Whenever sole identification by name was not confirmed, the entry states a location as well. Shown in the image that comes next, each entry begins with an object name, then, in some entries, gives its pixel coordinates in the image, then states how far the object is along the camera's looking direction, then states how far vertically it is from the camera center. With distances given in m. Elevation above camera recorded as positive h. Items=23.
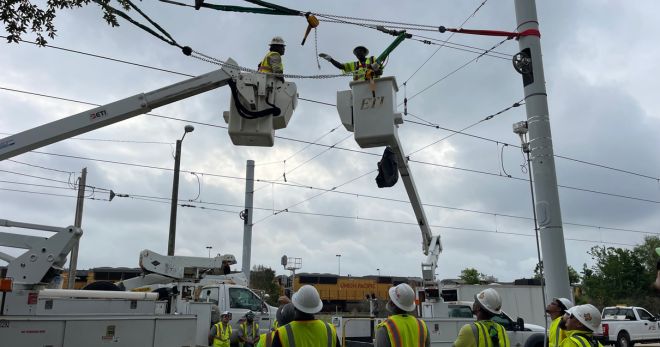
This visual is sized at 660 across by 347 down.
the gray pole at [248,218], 21.19 +3.51
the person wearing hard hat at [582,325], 4.15 -0.15
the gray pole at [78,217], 22.09 +3.82
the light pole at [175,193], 21.72 +4.68
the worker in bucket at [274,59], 7.75 +3.55
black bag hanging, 9.68 +2.43
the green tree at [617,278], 38.50 +1.97
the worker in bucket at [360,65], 8.07 +3.71
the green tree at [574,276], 56.58 +3.12
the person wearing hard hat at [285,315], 4.88 -0.08
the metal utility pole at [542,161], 7.43 +2.05
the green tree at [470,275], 63.43 +3.71
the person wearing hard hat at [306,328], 4.20 -0.17
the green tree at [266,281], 45.91 +2.23
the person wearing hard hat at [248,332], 12.28 -0.58
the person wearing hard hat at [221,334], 11.60 -0.59
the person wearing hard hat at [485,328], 4.66 -0.19
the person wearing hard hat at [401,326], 4.56 -0.17
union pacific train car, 43.91 +1.47
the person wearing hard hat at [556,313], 6.70 -0.09
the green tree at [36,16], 7.11 +3.93
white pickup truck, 21.80 -0.83
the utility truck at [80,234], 6.87 +0.84
